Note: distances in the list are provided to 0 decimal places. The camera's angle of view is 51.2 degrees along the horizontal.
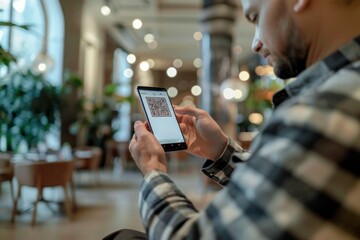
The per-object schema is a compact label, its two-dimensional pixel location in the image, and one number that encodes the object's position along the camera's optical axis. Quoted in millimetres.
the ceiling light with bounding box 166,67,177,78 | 20312
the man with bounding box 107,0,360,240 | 562
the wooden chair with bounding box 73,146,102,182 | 6551
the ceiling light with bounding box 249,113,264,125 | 11928
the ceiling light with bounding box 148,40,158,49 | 14006
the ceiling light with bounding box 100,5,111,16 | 9339
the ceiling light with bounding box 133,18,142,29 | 10450
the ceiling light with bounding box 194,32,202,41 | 12531
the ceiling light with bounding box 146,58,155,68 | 17550
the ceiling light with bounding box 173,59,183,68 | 18539
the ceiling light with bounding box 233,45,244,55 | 14492
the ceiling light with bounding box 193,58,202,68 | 18473
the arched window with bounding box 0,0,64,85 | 6734
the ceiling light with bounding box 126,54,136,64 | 14679
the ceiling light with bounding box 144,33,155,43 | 12473
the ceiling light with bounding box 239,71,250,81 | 17002
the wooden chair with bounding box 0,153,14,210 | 4492
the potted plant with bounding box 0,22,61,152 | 6465
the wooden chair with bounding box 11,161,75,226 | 4379
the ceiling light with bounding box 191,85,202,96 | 22508
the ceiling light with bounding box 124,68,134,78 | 14625
